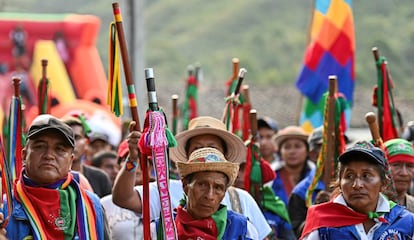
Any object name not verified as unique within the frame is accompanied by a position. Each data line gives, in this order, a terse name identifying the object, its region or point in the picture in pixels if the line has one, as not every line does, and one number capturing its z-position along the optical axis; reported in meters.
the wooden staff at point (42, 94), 17.48
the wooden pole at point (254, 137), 15.80
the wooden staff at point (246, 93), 18.12
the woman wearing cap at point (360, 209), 11.76
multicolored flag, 23.45
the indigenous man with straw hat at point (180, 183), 13.00
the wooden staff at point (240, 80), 15.41
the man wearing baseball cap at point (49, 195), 11.80
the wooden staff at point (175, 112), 17.48
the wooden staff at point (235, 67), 18.43
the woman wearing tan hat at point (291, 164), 18.92
